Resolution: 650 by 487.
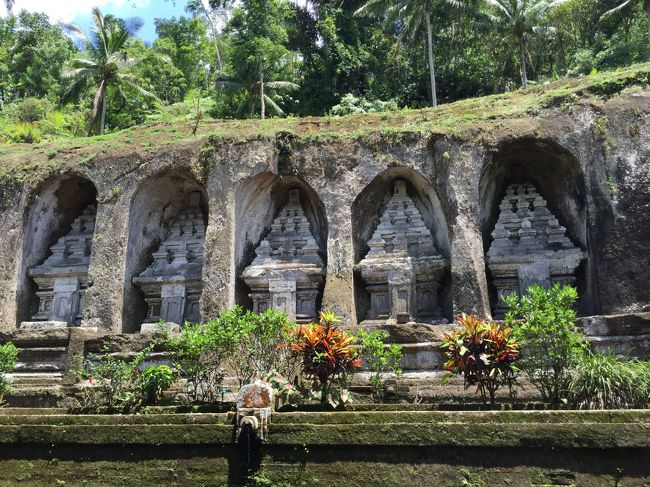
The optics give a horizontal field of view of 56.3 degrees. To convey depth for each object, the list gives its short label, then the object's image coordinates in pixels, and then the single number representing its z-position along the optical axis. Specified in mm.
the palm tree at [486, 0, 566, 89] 27578
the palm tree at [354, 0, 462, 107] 27188
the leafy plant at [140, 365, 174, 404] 8555
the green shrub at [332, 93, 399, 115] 26250
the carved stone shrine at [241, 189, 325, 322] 14906
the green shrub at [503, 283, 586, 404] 7953
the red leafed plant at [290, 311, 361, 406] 8102
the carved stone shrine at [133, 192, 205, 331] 15781
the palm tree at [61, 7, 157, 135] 26984
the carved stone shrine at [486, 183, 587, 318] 13891
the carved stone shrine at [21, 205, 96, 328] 16203
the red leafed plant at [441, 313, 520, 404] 7895
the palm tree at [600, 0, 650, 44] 24319
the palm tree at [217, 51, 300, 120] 28516
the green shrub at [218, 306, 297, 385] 9258
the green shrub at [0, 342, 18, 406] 10438
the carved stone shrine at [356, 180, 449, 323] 14328
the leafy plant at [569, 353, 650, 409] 7348
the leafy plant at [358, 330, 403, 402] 9133
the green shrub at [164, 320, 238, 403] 9141
